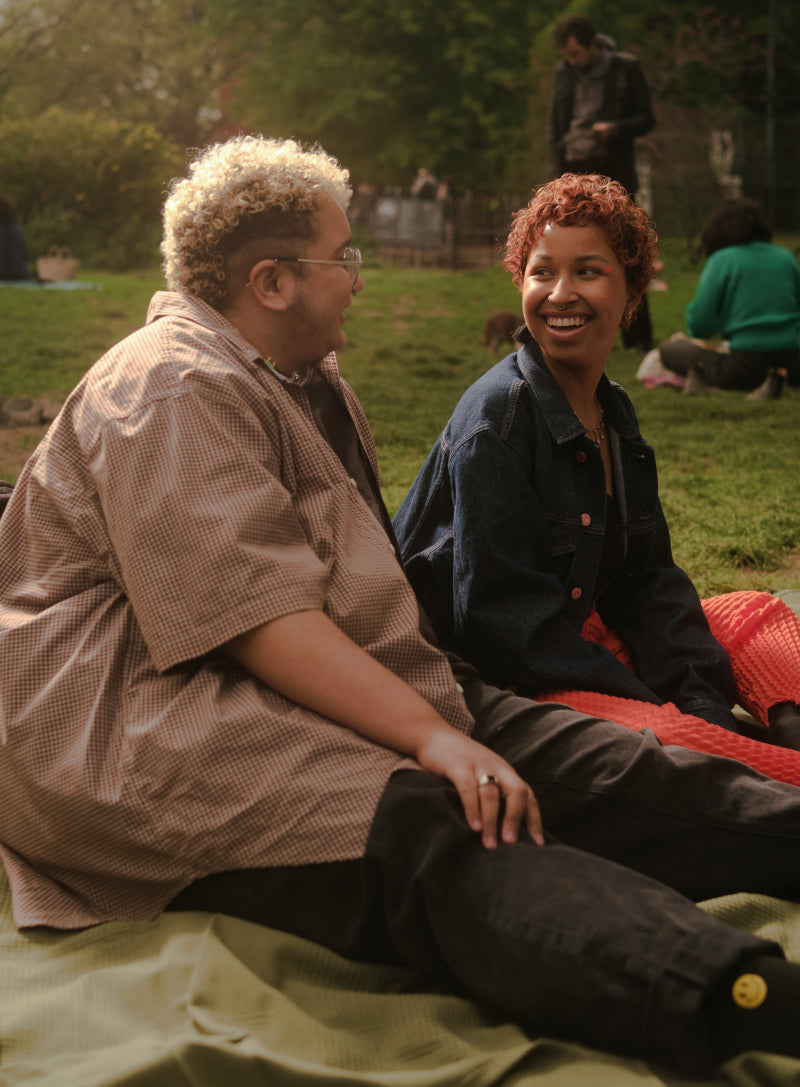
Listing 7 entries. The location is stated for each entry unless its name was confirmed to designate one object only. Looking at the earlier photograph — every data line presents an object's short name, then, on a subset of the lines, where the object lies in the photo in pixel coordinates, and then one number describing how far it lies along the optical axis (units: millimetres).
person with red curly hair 2555
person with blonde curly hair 1694
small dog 10203
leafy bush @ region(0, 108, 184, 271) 15062
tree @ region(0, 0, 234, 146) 31422
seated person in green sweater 8078
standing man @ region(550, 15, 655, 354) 8547
